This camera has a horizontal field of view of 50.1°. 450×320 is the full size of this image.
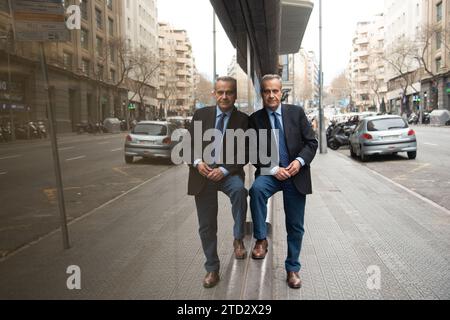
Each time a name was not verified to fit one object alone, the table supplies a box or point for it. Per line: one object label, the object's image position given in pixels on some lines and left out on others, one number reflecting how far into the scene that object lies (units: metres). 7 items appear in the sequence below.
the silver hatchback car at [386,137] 15.04
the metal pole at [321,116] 19.22
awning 6.24
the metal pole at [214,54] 4.85
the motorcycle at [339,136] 22.62
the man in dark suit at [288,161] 3.95
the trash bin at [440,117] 43.16
